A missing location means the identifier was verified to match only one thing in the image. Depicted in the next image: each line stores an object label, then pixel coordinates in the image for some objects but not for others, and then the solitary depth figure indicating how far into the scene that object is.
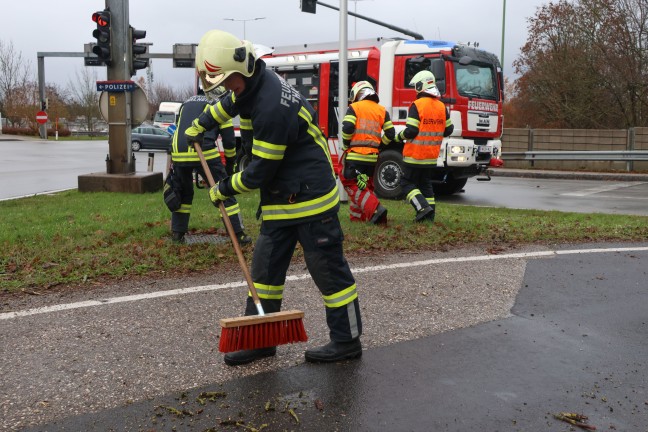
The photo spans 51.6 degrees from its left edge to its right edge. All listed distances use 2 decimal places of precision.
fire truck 12.98
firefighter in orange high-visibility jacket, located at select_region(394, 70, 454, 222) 8.77
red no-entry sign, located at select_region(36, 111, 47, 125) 44.41
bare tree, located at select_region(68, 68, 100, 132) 62.69
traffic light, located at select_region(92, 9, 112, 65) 12.09
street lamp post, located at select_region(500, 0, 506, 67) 35.26
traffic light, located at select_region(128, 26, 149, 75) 12.70
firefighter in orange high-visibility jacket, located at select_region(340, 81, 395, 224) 8.73
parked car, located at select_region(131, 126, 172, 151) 36.33
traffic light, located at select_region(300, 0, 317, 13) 18.19
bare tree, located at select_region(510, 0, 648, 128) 26.77
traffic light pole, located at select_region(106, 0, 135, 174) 12.44
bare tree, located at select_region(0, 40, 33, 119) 53.81
